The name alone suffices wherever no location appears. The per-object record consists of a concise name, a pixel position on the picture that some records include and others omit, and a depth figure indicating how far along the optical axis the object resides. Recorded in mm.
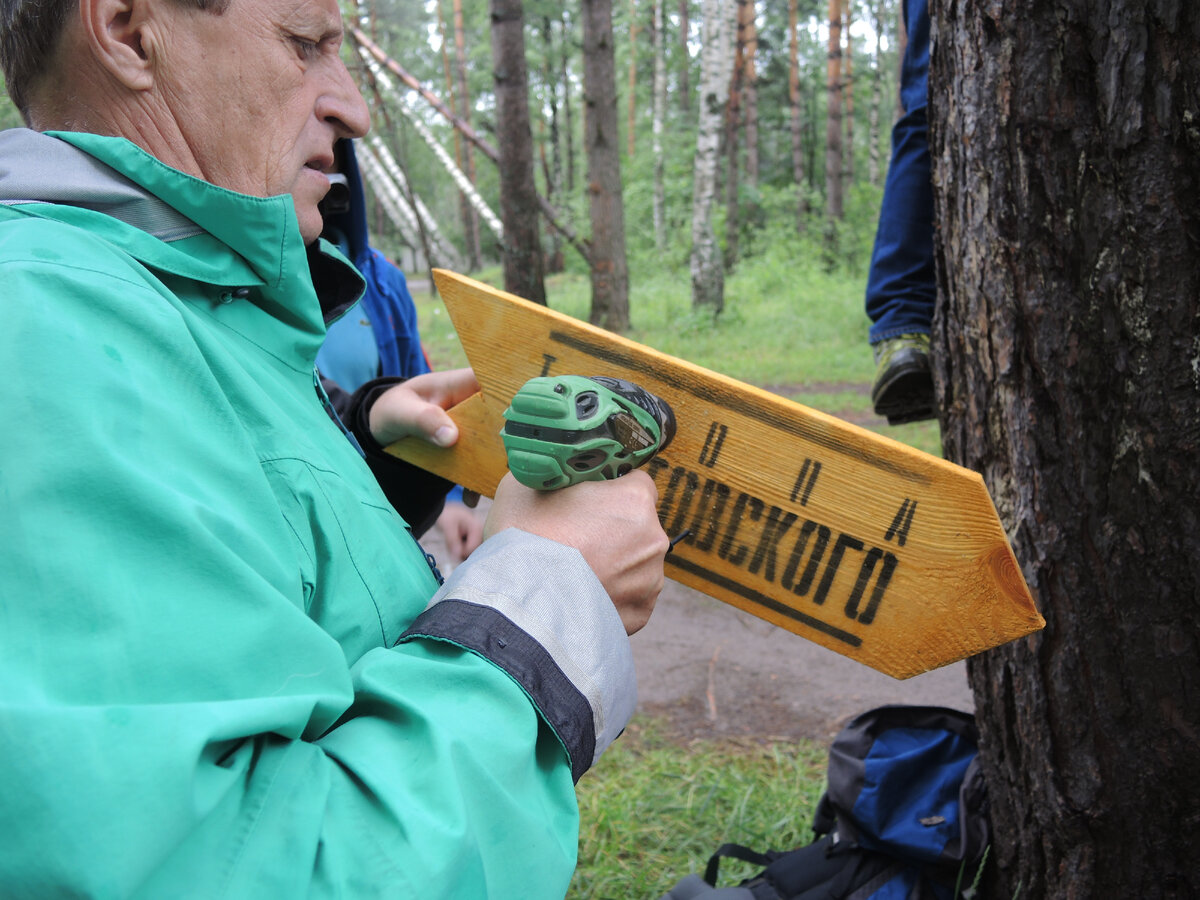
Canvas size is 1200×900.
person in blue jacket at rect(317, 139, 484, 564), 2215
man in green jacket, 663
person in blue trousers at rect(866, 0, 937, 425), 2047
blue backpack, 2000
